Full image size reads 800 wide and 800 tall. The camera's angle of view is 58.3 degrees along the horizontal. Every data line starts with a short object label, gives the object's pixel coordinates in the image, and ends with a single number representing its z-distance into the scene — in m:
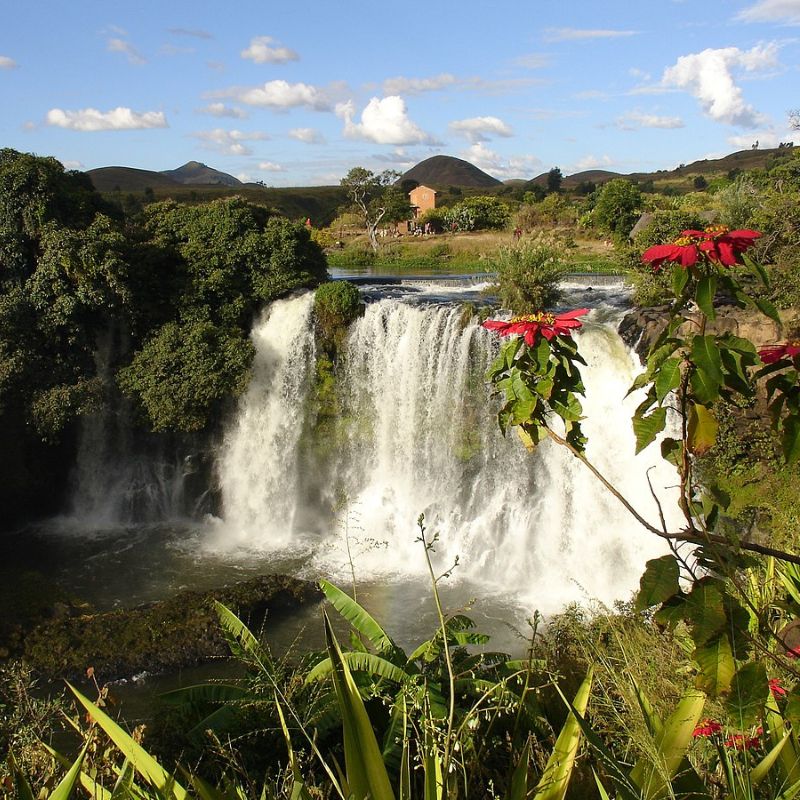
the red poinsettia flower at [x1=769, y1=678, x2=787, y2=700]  3.28
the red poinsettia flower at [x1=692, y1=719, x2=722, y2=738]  3.19
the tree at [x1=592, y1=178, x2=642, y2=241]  28.88
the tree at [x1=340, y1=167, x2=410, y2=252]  38.62
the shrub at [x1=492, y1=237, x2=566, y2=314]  15.06
